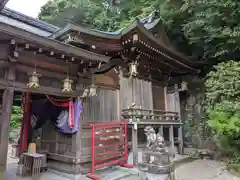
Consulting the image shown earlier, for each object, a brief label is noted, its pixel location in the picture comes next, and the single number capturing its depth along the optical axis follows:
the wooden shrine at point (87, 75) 4.55
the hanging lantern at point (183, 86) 11.58
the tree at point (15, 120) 16.91
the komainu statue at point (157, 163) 4.66
